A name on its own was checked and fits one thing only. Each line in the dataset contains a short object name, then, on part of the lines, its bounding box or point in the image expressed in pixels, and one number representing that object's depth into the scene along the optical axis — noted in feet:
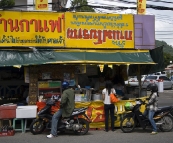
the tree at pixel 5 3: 62.85
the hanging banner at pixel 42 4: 37.93
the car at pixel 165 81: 105.29
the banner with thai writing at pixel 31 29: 34.55
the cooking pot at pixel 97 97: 34.94
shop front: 34.09
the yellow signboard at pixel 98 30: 36.14
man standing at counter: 41.01
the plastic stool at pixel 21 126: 31.76
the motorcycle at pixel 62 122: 29.91
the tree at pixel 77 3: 105.29
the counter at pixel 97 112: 33.86
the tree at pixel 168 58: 232.32
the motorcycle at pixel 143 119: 31.17
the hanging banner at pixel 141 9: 39.32
